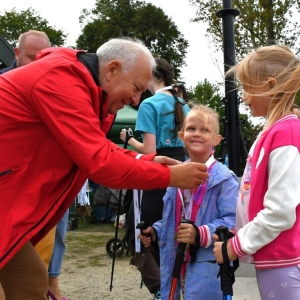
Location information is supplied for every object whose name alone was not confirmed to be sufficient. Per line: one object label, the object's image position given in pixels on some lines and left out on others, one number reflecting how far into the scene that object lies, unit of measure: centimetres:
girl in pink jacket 150
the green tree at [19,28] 3120
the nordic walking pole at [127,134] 312
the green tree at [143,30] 2394
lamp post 384
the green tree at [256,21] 1032
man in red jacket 167
